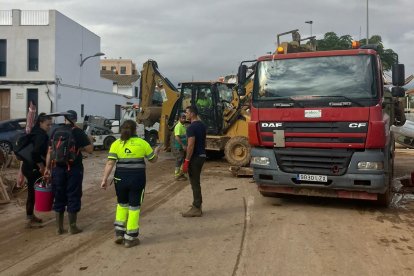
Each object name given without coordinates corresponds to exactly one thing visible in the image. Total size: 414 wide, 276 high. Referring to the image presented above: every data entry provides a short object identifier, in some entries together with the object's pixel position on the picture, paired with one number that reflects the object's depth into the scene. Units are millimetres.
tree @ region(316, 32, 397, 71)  23766
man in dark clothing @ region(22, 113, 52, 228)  6984
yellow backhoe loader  13867
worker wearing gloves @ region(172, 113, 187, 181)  11969
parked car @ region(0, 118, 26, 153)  17406
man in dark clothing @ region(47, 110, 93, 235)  6492
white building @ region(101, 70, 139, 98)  56969
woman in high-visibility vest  5938
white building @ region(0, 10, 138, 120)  28625
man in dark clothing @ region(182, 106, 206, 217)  7570
